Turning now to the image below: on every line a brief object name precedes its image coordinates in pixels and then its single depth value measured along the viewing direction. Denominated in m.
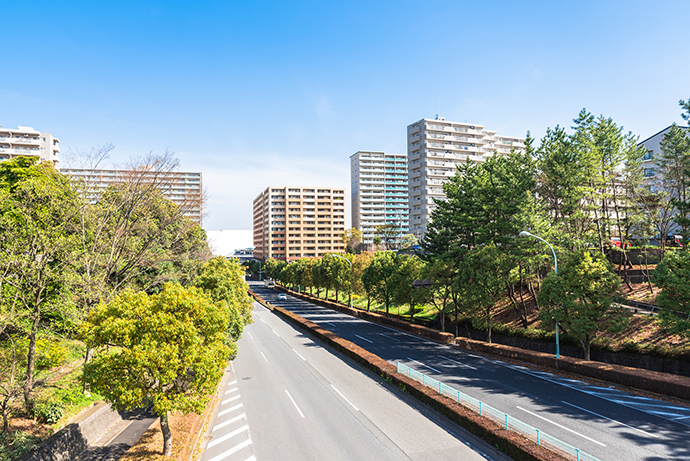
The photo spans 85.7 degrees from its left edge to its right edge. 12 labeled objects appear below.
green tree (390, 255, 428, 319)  41.97
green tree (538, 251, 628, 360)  24.42
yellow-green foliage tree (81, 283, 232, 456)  12.65
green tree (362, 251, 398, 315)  48.38
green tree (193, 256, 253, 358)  25.69
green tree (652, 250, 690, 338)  20.44
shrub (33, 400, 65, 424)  15.80
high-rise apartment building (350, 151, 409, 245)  151.62
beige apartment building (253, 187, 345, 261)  139.62
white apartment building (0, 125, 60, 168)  85.94
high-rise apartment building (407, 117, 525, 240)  108.81
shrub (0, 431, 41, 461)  12.03
